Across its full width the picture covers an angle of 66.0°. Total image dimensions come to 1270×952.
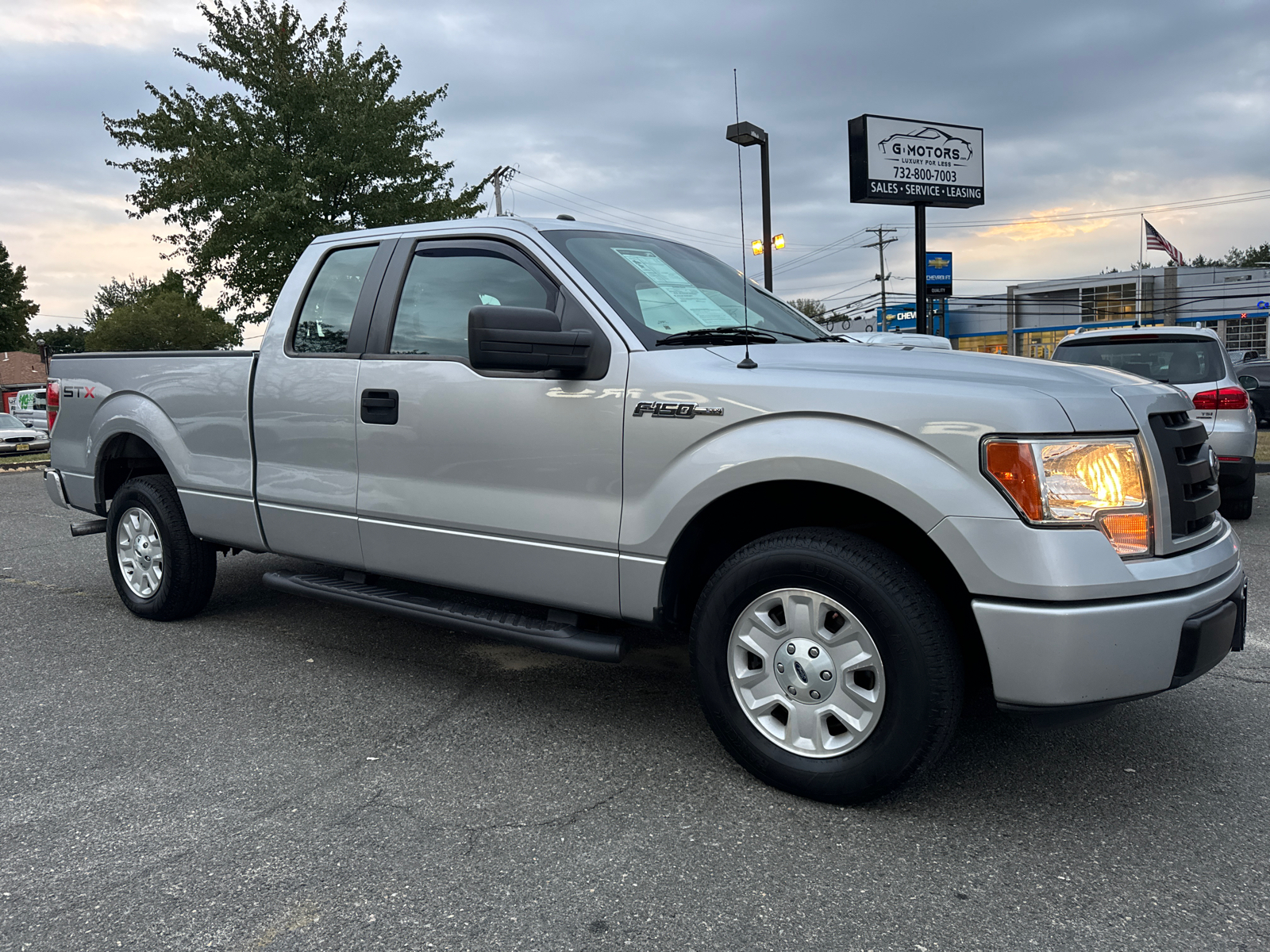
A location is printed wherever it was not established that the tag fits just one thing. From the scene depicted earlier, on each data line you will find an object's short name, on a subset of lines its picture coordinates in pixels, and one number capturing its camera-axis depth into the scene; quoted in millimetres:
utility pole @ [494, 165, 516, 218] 25747
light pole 17234
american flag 40250
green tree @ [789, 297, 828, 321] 85500
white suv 7574
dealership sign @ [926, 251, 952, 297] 38000
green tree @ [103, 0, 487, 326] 19422
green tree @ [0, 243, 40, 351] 64125
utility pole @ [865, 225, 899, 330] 67750
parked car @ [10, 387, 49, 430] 30358
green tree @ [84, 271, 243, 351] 60969
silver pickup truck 2686
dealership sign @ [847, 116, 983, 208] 24375
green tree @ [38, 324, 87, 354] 99625
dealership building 50812
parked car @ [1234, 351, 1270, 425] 21531
